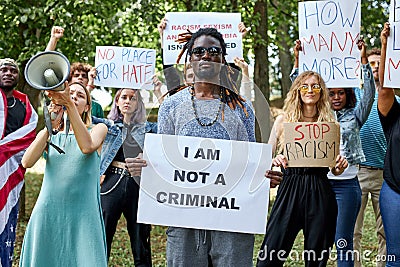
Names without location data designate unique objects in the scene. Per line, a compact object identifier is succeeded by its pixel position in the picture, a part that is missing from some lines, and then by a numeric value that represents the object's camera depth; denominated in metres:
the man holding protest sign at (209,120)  3.33
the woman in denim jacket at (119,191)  4.94
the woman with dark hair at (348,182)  4.82
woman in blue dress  3.80
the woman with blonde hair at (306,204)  4.36
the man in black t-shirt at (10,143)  5.20
